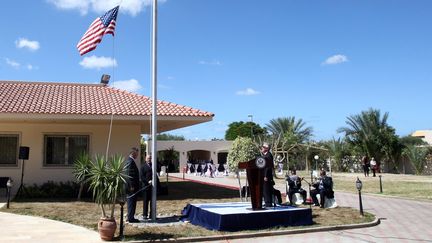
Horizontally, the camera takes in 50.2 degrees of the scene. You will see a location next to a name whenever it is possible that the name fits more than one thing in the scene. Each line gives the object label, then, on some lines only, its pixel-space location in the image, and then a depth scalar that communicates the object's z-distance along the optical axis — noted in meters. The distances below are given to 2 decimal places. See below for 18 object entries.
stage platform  10.65
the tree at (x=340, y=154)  46.41
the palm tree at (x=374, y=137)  42.53
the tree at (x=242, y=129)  77.75
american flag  12.47
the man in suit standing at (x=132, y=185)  11.53
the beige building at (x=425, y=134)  74.00
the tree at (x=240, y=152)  16.48
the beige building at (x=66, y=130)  17.89
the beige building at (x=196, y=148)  54.94
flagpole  11.95
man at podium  12.81
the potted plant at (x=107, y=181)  9.84
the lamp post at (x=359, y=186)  13.08
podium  11.84
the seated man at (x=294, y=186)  15.70
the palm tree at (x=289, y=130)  42.64
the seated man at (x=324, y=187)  14.92
